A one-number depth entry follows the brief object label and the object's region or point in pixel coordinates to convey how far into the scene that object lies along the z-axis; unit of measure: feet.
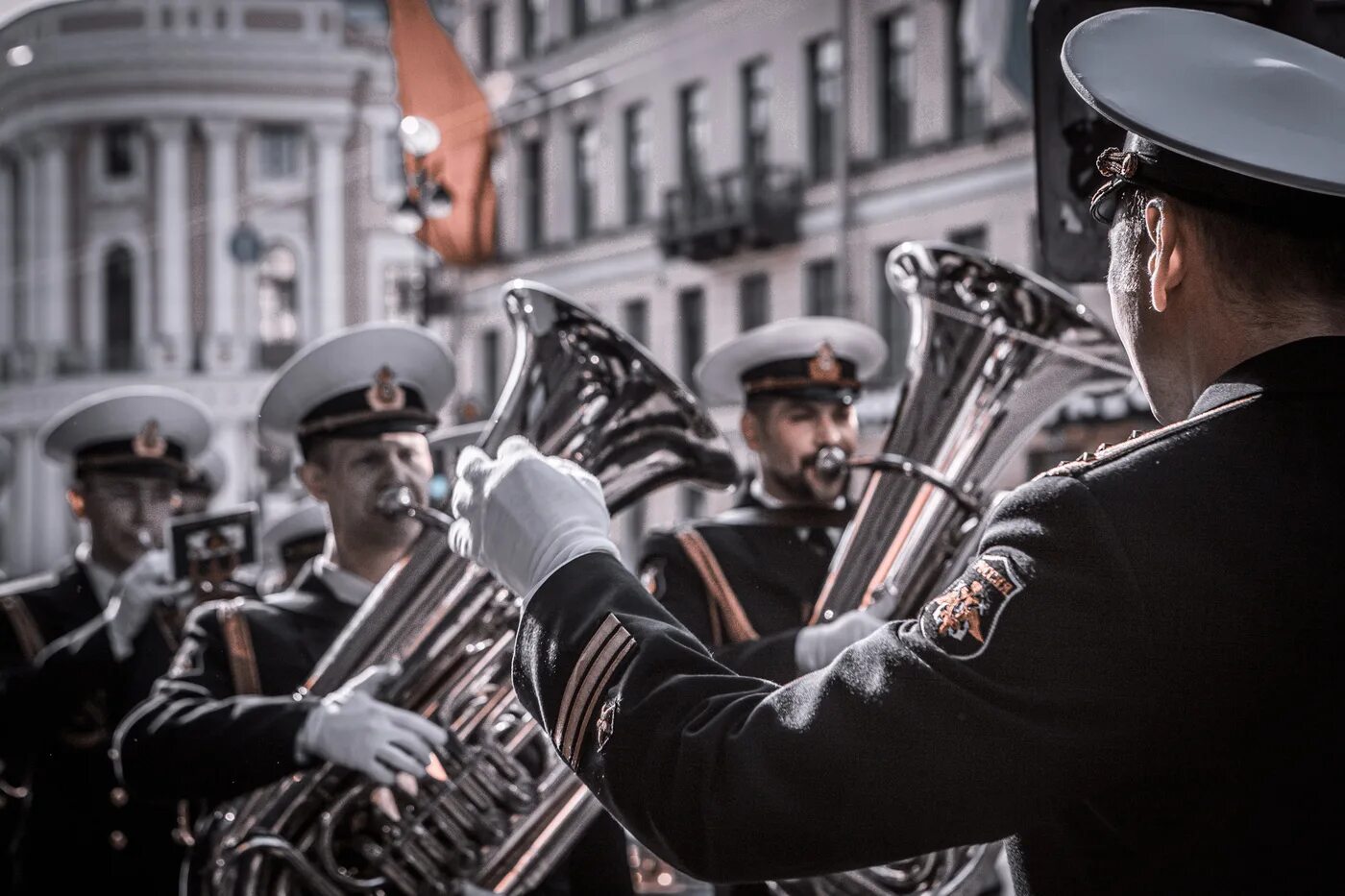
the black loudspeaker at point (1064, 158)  9.73
